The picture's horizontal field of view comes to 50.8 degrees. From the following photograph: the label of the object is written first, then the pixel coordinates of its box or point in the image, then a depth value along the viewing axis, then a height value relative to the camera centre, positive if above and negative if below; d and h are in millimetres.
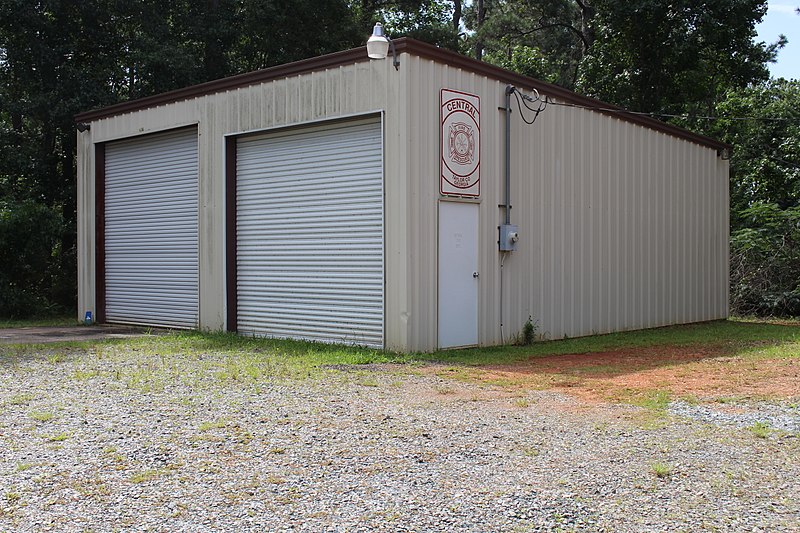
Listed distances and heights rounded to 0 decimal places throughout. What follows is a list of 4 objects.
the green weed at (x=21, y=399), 7266 -1184
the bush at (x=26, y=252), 17391 +261
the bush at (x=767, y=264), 19203 -105
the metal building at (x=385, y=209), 11125 +833
